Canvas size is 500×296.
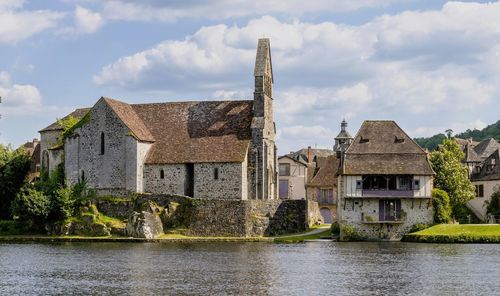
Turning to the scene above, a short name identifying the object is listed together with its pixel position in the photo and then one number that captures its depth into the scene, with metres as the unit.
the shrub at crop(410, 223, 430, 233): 69.94
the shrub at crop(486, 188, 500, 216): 77.44
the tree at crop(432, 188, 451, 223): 69.94
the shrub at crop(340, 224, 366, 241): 70.31
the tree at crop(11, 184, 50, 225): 70.94
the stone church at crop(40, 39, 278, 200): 75.62
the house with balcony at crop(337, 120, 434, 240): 70.31
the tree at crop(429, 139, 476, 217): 75.26
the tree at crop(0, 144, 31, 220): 79.04
